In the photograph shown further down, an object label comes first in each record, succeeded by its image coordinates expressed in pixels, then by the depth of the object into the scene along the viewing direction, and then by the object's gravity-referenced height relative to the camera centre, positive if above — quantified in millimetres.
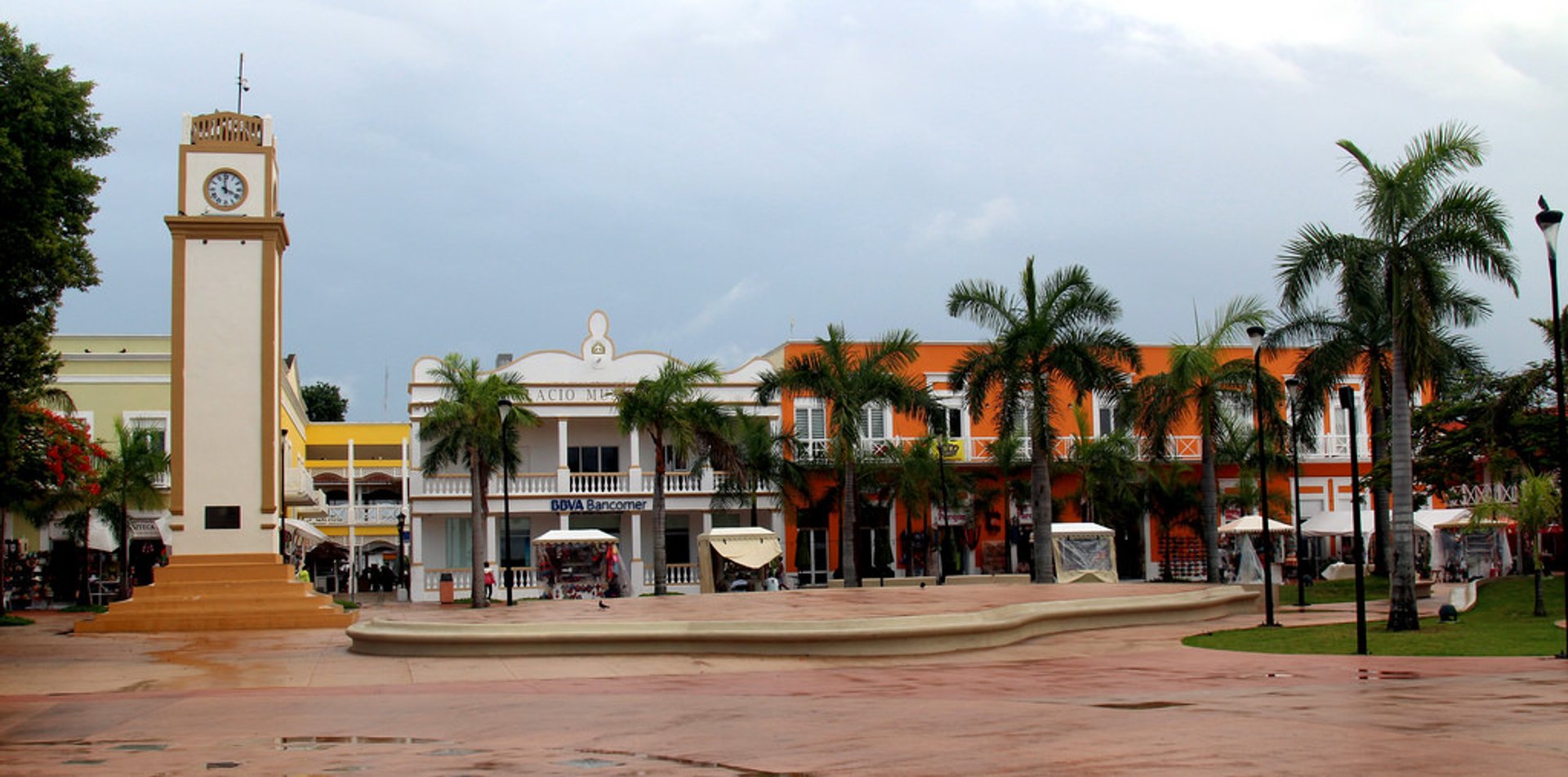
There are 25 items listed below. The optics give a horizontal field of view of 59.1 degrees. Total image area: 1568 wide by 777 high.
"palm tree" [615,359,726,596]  40844 +2246
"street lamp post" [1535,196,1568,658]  17734 +3070
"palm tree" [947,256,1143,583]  34969 +3313
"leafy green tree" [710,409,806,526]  43188 +816
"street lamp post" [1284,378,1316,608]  30361 +553
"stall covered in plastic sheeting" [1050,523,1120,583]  36062 -1837
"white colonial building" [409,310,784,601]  46812 +370
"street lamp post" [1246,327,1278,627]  23891 -609
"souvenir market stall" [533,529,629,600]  40719 -2255
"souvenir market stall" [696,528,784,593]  32719 -1463
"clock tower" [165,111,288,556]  28125 +3027
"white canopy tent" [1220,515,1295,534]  39188 -1412
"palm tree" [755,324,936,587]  38438 +2903
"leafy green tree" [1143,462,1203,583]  50812 -653
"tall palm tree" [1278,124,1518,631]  21484 +3482
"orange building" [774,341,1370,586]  50281 -577
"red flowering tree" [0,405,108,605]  29672 +1006
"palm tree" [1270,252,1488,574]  34625 +3110
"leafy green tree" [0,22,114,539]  18844 +4284
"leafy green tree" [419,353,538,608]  40781 +2059
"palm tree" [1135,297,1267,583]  39125 +2573
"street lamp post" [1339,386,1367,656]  18469 -1053
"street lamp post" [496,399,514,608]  30386 +984
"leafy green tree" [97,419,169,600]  39750 +686
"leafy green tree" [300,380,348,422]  100562 +7092
